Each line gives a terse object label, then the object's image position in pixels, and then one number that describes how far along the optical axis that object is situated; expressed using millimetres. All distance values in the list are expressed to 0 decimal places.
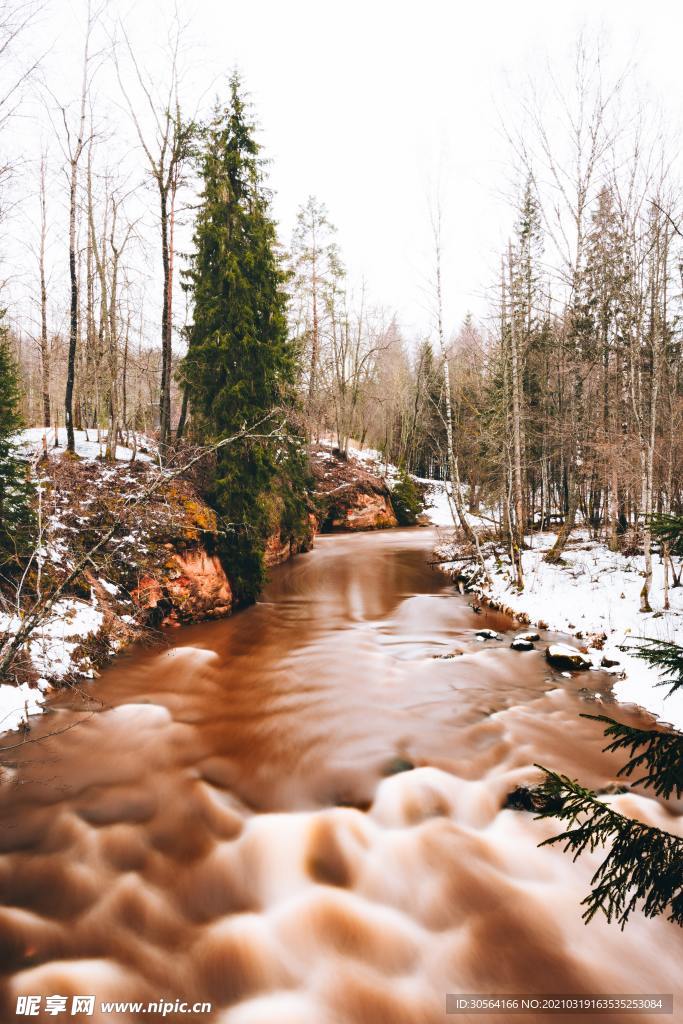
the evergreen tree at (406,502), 32094
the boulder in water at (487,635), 10289
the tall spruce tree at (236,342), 11820
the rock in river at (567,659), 8508
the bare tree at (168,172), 14508
